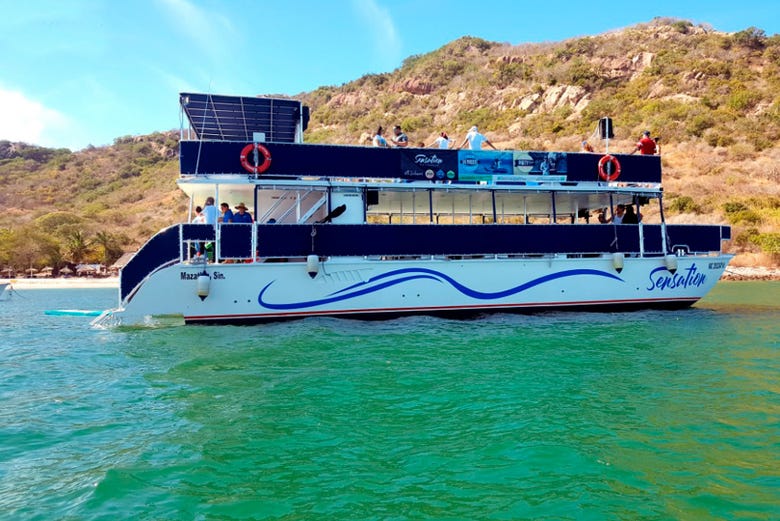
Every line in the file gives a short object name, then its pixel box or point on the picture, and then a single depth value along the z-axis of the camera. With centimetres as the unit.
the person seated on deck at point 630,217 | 1484
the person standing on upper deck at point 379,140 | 1340
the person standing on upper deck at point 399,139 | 1393
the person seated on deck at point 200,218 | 1256
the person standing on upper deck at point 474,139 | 1430
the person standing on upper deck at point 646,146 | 1533
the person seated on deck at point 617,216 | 1484
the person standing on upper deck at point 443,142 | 1423
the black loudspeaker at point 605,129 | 1478
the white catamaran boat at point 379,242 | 1215
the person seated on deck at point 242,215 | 1262
